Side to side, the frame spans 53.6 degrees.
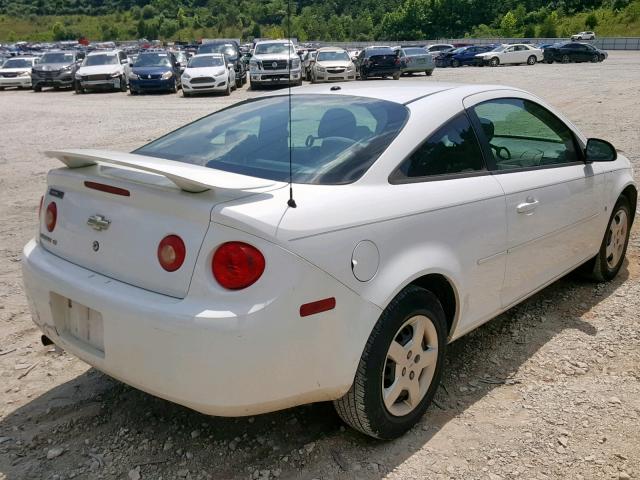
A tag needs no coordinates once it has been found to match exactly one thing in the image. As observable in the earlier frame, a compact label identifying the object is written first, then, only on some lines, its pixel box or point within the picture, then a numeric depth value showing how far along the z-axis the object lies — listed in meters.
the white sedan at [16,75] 28.42
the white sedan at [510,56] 42.91
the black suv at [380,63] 28.84
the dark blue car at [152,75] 23.98
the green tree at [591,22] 83.69
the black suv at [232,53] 27.55
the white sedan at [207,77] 22.39
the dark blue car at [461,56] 45.12
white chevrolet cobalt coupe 2.39
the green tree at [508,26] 93.31
